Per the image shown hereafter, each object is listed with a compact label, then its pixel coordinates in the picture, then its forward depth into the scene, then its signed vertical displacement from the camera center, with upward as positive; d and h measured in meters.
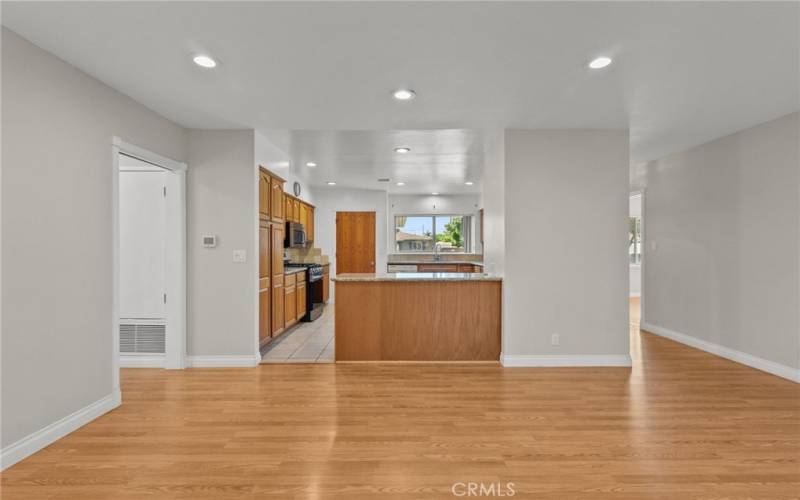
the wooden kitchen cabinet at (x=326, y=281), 8.11 -0.69
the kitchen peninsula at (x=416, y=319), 4.32 -0.76
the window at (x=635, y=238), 9.51 +0.24
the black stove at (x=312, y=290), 6.66 -0.72
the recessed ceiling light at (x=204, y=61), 2.60 +1.21
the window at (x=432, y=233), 9.67 +0.36
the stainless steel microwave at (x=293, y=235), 6.47 +0.20
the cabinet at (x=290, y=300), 5.55 -0.74
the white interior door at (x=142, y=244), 4.09 +0.03
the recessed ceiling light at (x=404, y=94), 3.16 +1.21
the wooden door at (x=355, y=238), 8.83 +0.21
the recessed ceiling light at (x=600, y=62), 2.62 +1.22
